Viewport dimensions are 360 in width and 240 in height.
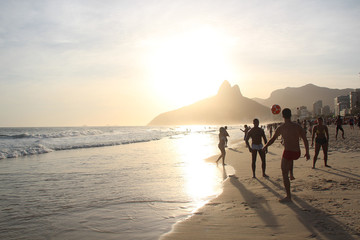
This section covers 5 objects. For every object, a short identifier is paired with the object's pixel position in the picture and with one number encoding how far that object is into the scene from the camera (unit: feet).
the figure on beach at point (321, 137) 31.53
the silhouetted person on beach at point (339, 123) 73.46
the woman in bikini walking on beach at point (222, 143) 40.27
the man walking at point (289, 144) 18.86
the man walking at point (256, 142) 28.22
